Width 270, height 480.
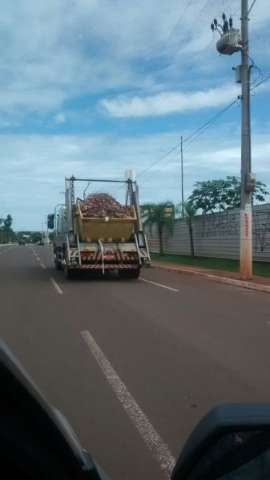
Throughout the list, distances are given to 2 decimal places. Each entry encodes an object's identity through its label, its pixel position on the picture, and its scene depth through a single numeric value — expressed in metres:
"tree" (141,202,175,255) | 40.50
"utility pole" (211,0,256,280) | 21.02
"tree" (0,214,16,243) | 170.25
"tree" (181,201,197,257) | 36.66
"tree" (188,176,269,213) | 39.28
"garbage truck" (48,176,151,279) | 19.98
